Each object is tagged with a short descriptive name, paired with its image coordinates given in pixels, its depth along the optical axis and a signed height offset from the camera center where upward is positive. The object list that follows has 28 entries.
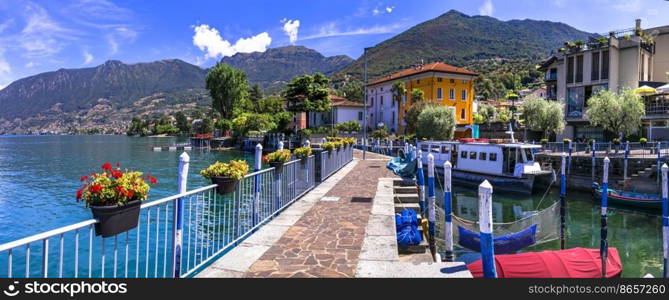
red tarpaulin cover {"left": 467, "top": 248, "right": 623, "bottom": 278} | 7.77 -2.79
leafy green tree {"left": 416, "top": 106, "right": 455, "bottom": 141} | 43.22 +1.58
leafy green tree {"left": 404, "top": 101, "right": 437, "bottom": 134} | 47.47 +2.88
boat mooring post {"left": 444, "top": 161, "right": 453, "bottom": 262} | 9.02 -2.02
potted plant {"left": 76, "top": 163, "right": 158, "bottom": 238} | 3.69 -0.64
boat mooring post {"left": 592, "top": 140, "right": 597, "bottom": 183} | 24.70 -1.72
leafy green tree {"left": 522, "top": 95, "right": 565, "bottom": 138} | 35.56 +2.08
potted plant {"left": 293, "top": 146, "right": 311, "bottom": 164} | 11.52 -0.54
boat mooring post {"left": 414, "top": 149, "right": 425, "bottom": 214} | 12.91 -1.28
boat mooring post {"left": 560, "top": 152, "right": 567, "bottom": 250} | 13.83 -3.05
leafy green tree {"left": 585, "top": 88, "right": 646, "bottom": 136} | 28.81 +1.96
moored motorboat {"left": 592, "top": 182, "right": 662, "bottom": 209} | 19.67 -3.36
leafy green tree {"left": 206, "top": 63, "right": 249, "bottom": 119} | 77.88 +9.77
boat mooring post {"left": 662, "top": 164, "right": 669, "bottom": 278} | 10.20 -2.32
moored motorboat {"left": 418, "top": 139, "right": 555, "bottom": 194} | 25.41 -2.03
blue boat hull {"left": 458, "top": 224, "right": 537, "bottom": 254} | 11.52 -3.22
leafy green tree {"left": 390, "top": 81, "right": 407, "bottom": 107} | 54.25 +6.56
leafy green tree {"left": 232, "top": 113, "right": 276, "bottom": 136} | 70.06 +2.12
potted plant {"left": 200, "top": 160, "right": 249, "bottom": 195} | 6.38 -0.69
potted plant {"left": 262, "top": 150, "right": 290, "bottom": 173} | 9.09 -0.59
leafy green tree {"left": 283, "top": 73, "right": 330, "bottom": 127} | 49.47 +5.60
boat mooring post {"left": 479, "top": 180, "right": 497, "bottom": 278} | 5.08 -1.27
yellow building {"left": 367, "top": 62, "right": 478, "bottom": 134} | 52.22 +6.82
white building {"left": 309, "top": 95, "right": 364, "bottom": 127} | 60.75 +3.65
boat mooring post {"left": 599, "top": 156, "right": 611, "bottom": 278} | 9.13 -2.60
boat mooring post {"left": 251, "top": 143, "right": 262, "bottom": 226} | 7.51 -1.26
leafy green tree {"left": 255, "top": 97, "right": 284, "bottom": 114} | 86.62 +6.91
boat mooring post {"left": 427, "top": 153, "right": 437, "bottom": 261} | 10.47 -2.16
